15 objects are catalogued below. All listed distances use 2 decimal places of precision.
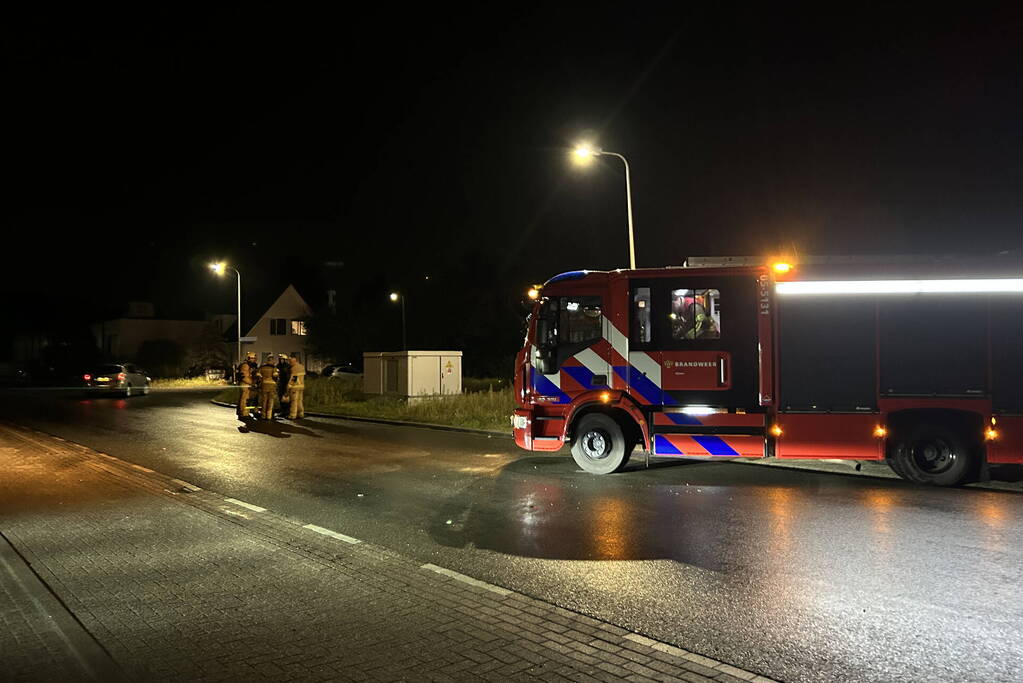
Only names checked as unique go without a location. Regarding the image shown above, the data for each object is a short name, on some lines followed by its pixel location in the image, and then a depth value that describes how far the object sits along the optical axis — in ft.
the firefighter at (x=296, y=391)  70.23
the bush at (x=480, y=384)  115.56
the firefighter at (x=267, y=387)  66.90
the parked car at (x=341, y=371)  145.67
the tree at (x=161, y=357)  190.49
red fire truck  33.17
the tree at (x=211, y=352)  185.37
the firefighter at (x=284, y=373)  72.08
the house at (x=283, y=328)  209.05
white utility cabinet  82.89
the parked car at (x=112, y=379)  110.22
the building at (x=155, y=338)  192.24
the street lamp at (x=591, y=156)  56.29
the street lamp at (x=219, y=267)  138.70
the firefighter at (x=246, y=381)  68.33
